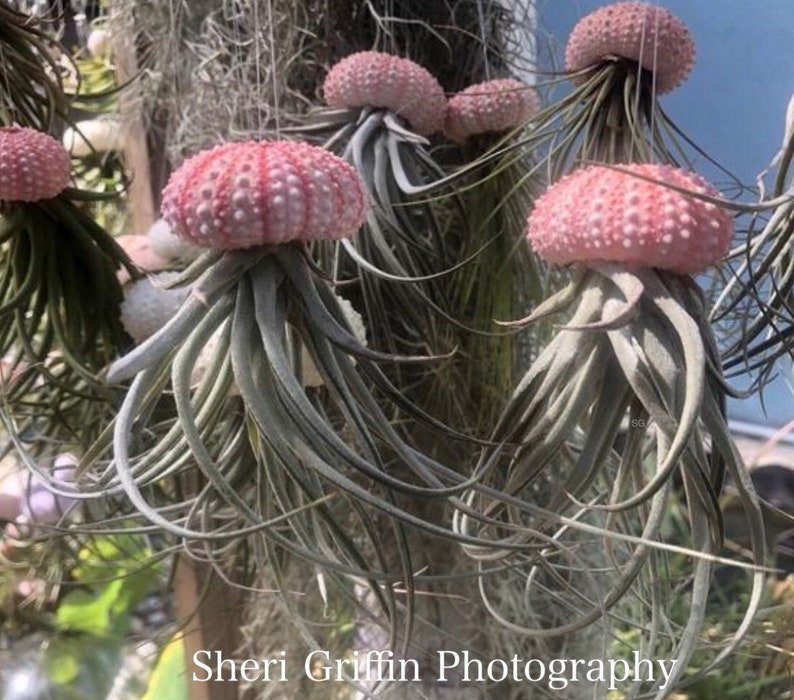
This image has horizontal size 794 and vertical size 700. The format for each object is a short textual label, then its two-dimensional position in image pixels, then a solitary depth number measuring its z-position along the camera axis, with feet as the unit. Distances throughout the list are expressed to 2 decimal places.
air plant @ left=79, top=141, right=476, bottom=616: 0.87
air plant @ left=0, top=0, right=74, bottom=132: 1.47
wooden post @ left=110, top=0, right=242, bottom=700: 1.84
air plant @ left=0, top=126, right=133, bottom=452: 1.42
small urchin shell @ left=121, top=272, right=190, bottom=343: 1.46
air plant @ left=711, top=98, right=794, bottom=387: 1.04
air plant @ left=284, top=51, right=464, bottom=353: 1.34
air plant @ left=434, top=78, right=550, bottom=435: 1.37
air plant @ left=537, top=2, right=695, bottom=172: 1.10
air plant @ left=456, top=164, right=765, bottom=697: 0.84
